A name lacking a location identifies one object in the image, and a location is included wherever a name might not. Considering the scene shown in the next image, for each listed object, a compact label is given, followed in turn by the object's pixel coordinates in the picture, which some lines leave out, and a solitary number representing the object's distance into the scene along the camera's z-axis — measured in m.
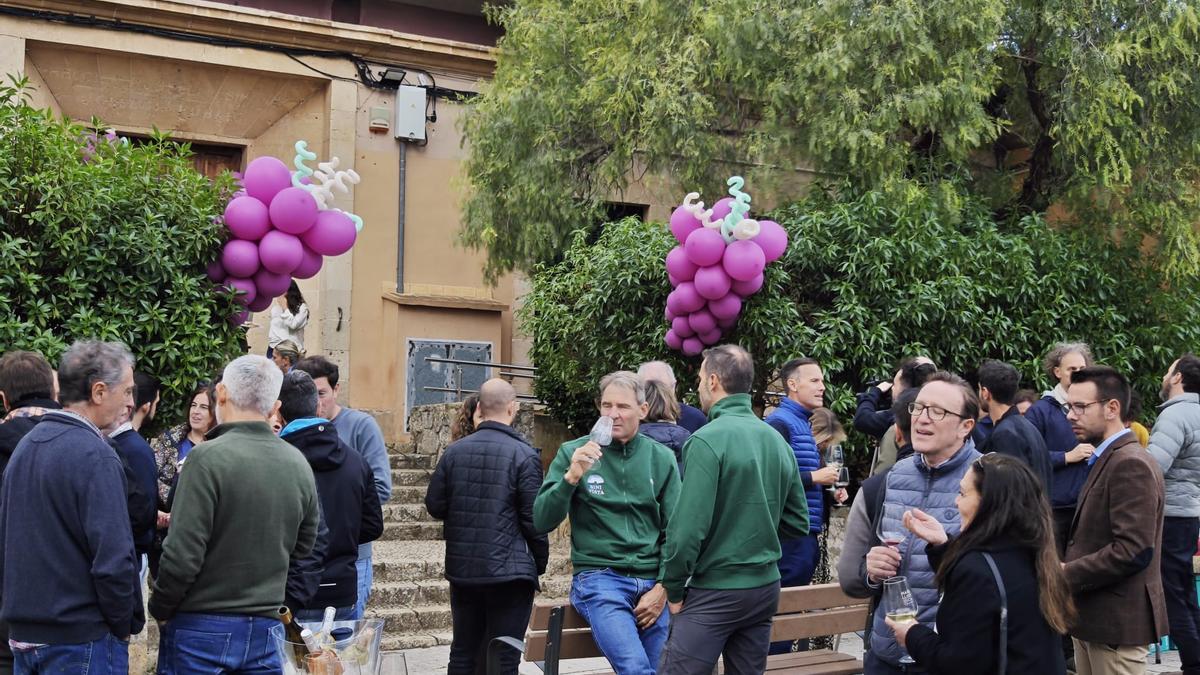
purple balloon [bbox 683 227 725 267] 9.19
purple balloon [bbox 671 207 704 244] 9.41
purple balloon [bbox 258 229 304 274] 7.93
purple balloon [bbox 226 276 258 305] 8.18
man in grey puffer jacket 6.31
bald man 5.84
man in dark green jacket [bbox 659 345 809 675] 4.74
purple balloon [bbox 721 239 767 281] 9.20
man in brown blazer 4.96
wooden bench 5.10
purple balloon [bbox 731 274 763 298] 9.59
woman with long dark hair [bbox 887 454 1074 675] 3.66
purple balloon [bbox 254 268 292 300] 8.25
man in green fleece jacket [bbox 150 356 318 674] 4.09
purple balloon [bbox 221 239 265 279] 8.03
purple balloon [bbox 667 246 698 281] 9.48
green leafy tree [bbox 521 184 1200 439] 10.23
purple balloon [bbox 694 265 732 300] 9.38
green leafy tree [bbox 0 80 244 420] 7.37
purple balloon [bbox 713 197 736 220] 9.30
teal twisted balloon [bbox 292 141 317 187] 8.05
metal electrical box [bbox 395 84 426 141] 15.70
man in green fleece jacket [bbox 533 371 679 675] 5.15
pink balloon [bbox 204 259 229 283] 8.18
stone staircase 9.02
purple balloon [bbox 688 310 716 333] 9.84
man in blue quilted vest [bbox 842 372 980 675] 4.25
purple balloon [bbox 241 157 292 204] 8.07
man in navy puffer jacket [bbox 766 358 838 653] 6.82
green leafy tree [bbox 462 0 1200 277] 10.80
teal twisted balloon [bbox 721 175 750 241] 9.00
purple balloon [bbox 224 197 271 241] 7.98
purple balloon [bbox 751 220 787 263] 9.50
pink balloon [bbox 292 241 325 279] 8.30
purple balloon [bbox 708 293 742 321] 9.65
